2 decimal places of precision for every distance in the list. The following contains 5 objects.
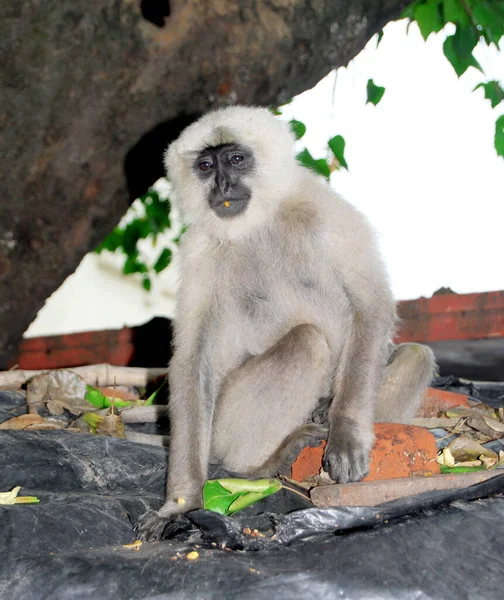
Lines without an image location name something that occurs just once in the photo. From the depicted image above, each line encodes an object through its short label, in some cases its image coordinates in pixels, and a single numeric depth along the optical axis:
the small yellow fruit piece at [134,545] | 2.17
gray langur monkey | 3.21
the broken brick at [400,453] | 2.91
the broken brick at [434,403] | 4.20
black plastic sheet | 1.81
